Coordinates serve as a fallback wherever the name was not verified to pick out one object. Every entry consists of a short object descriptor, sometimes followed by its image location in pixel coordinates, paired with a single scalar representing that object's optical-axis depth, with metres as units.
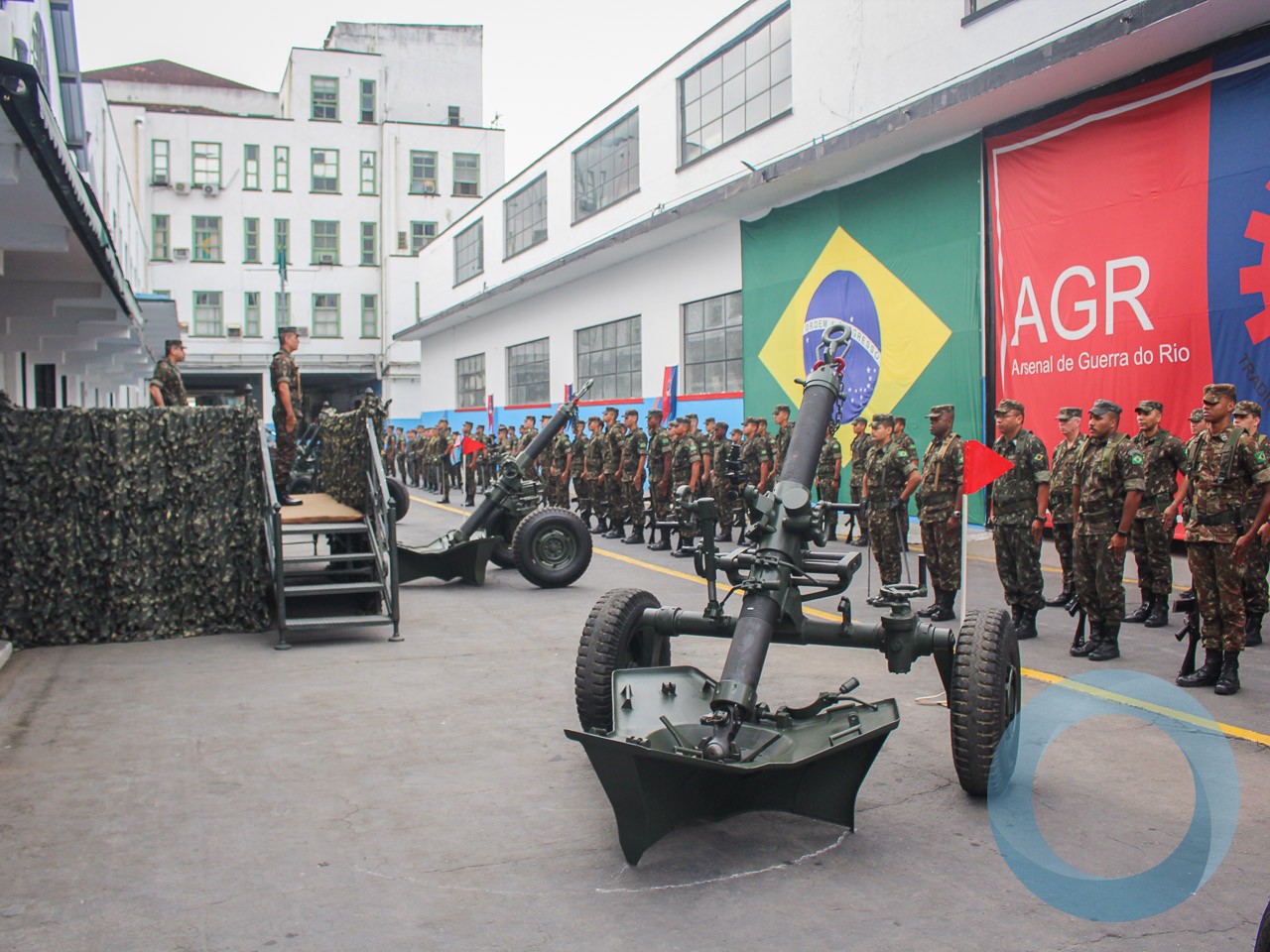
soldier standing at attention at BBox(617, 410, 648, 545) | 16.77
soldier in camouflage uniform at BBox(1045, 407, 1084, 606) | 9.55
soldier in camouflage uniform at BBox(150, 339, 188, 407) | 11.54
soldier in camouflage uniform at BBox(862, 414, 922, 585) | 10.52
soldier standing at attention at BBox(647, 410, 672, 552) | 16.61
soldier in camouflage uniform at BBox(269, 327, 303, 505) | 11.15
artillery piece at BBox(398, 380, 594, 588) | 11.62
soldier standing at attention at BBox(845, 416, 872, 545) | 15.06
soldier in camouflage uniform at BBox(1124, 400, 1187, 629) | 9.07
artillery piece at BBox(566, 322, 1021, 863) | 4.02
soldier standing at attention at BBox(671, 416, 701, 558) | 15.43
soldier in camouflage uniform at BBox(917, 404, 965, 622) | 9.37
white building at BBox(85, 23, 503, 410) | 46.09
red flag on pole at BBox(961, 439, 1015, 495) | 7.72
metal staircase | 8.69
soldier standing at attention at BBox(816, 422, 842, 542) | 15.62
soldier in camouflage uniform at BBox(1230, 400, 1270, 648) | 7.56
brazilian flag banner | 15.05
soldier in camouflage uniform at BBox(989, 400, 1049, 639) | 8.61
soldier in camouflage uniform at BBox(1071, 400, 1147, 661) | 7.81
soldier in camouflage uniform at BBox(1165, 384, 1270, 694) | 6.75
